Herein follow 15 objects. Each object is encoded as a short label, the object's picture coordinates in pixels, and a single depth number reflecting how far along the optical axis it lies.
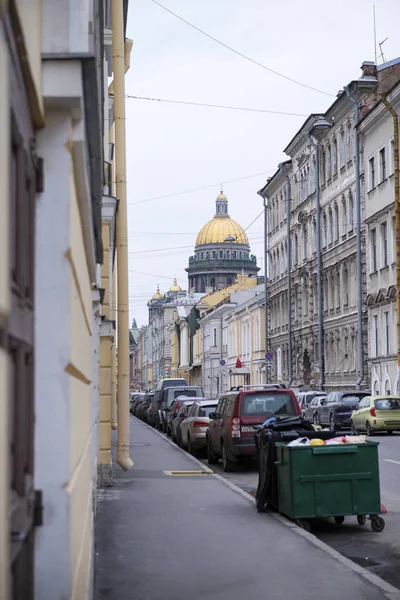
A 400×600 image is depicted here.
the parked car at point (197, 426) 27.33
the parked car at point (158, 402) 45.62
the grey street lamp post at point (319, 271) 58.31
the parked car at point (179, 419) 31.87
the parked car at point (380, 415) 35.41
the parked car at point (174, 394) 42.69
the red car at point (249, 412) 20.80
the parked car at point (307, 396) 45.81
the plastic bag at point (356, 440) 12.23
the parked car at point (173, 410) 36.42
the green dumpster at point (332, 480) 11.89
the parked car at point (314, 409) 41.50
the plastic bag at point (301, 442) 12.38
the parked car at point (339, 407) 39.38
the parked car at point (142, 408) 57.89
